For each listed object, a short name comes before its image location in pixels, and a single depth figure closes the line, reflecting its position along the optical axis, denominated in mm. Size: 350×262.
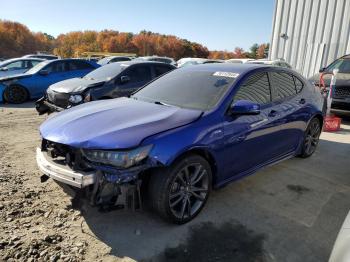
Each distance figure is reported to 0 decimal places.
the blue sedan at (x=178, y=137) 2795
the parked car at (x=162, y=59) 20594
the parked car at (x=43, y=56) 19625
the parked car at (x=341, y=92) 8258
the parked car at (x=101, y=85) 7012
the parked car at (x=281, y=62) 13791
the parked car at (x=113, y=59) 20434
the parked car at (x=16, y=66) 12816
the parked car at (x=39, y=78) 10315
